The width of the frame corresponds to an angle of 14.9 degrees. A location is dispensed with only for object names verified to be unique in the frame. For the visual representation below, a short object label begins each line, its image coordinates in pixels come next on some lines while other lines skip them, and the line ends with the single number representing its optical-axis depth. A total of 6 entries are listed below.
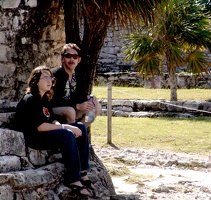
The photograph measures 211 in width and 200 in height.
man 7.88
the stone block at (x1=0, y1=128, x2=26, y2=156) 6.61
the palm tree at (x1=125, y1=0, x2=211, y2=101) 20.39
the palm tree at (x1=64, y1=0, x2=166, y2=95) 8.59
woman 6.91
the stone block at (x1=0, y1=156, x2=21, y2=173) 6.41
